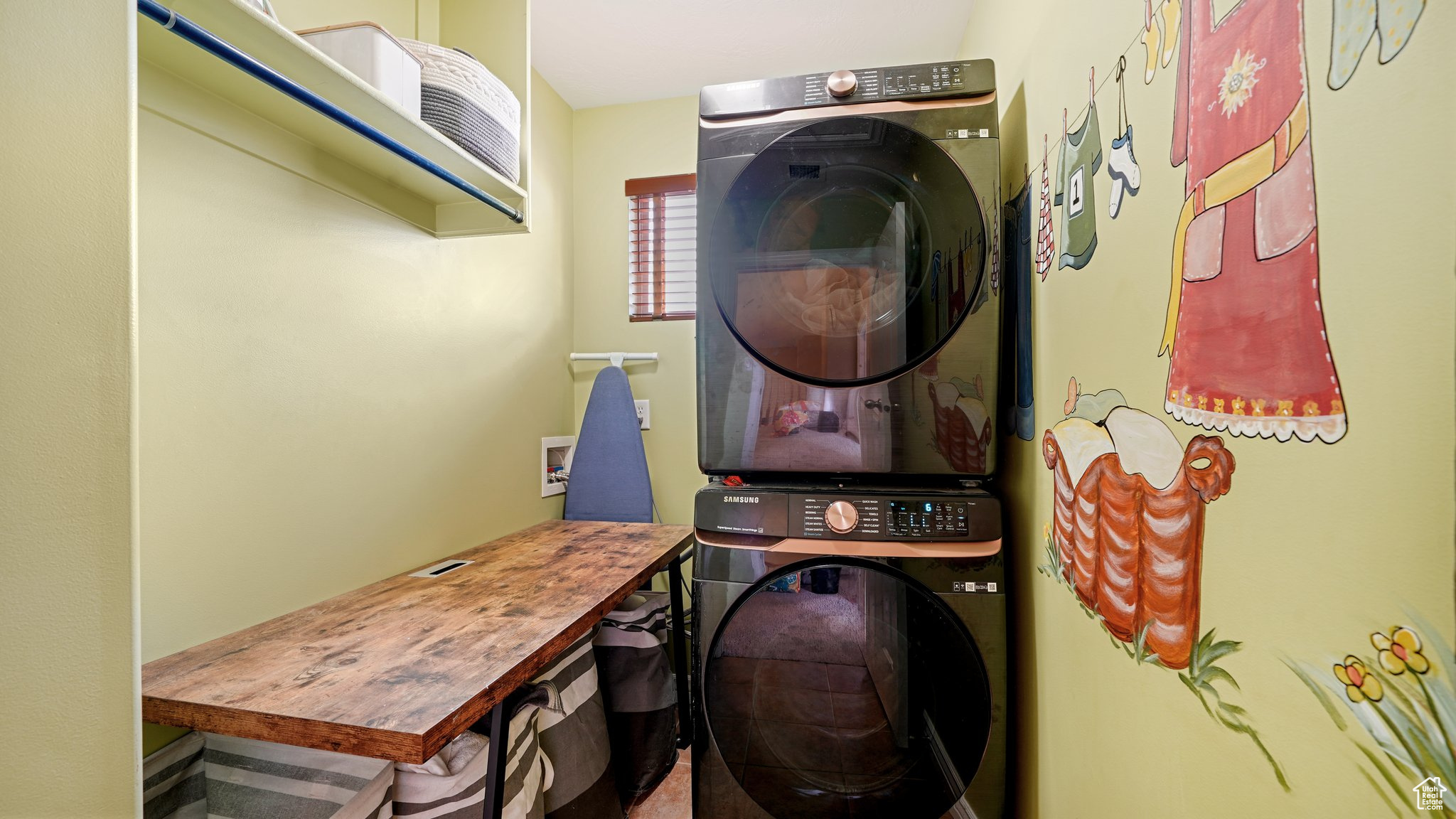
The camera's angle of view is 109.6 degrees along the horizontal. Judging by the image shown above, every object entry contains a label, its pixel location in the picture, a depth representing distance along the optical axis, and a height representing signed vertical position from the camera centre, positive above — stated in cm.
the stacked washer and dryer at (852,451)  109 -11
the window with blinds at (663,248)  228 +71
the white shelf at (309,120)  79 +57
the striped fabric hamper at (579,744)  129 -88
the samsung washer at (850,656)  108 -54
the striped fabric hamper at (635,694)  162 -92
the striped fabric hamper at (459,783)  95 -72
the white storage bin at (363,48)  94 +66
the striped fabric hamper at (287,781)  87 -65
